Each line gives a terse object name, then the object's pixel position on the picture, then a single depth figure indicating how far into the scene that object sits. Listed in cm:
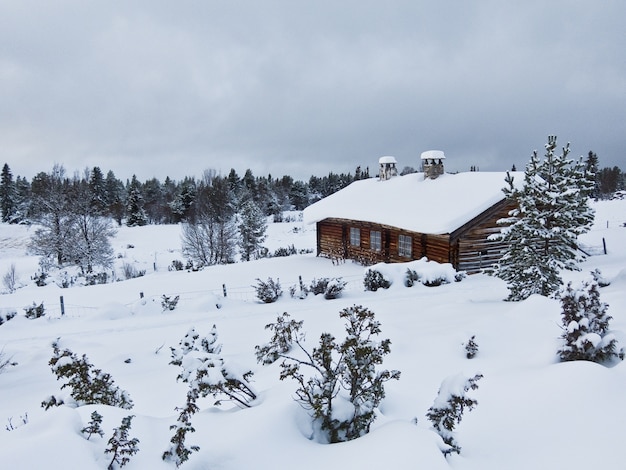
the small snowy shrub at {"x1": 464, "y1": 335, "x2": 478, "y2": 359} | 659
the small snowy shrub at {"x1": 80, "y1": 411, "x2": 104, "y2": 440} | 336
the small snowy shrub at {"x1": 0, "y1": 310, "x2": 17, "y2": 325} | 1257
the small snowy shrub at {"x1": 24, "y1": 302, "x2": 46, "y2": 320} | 1312
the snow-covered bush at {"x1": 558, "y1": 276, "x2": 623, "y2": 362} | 521
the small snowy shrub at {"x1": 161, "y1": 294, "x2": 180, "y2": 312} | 1342
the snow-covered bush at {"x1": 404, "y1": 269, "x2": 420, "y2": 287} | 1472
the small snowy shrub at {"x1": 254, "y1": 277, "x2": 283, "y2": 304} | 1374
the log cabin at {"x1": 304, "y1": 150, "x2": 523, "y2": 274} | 1755
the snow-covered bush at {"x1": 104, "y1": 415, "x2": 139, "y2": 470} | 317
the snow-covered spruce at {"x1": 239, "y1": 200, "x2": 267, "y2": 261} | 3253
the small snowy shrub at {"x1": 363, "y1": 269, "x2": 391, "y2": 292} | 1467
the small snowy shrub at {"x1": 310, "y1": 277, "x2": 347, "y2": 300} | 1366
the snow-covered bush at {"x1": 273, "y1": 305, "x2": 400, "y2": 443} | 401
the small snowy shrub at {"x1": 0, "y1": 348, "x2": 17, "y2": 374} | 833
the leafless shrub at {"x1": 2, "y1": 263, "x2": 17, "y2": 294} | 2347
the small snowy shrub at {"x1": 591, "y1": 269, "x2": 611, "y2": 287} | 977
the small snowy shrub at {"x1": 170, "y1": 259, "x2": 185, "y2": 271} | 2666
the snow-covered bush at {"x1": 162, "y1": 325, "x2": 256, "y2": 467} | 327
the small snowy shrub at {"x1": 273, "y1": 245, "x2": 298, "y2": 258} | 3066
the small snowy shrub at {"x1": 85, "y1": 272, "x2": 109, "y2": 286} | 2295
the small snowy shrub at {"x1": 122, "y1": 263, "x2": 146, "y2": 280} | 2652
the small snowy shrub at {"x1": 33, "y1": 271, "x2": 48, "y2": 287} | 2128
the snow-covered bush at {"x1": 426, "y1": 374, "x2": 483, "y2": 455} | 361
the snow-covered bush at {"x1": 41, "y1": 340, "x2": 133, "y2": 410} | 465
